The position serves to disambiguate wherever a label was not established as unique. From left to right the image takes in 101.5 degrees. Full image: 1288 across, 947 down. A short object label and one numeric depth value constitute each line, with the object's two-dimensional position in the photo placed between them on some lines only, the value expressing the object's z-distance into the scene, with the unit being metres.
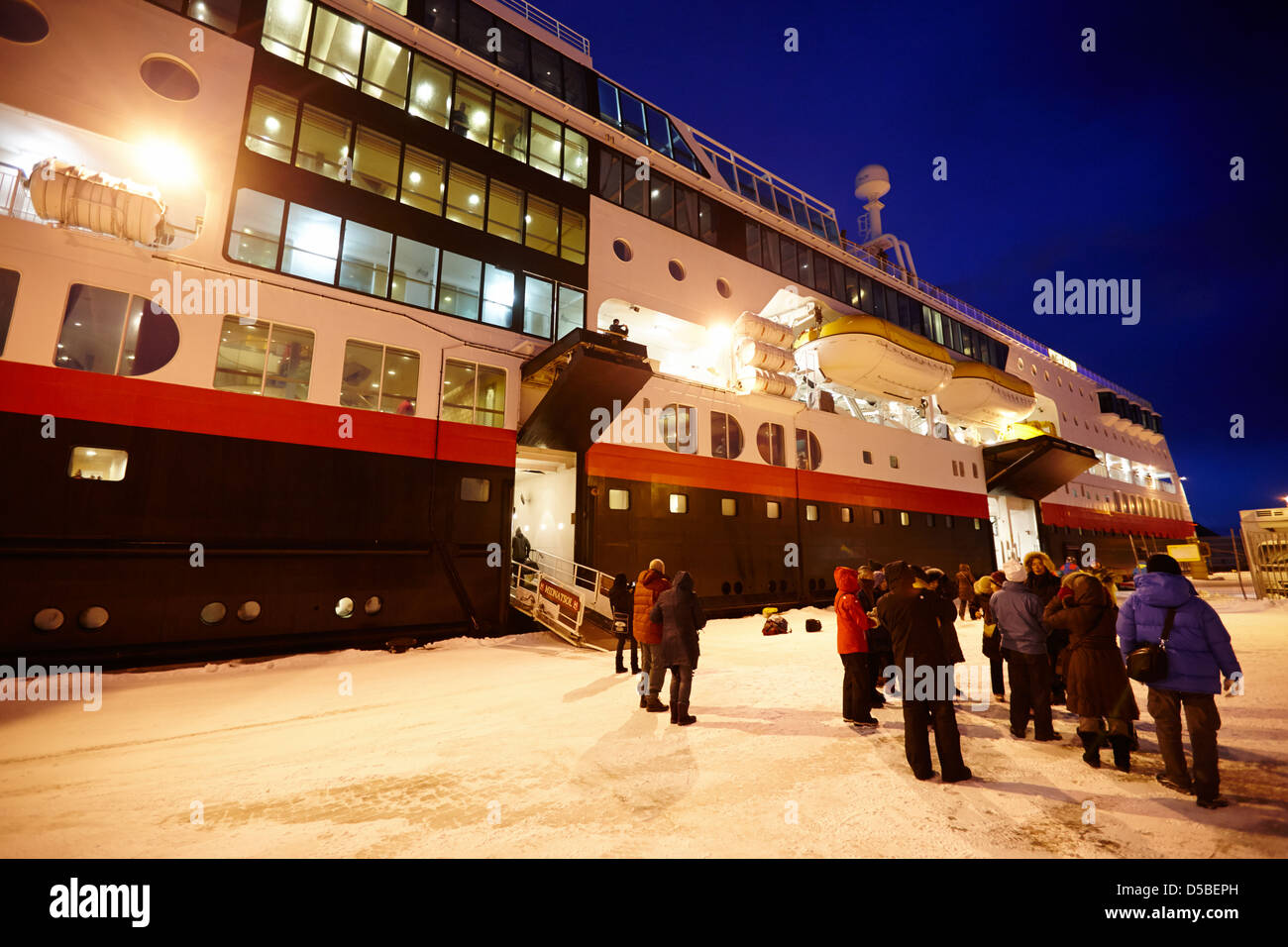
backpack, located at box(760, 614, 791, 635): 11.51
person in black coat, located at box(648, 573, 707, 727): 5.33
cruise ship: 7.96
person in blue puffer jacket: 3.43
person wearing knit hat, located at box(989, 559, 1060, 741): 4.71
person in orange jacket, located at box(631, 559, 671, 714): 5.84
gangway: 9.90
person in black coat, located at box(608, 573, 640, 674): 7.86
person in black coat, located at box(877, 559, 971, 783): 3.79
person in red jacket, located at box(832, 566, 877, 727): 5.12
